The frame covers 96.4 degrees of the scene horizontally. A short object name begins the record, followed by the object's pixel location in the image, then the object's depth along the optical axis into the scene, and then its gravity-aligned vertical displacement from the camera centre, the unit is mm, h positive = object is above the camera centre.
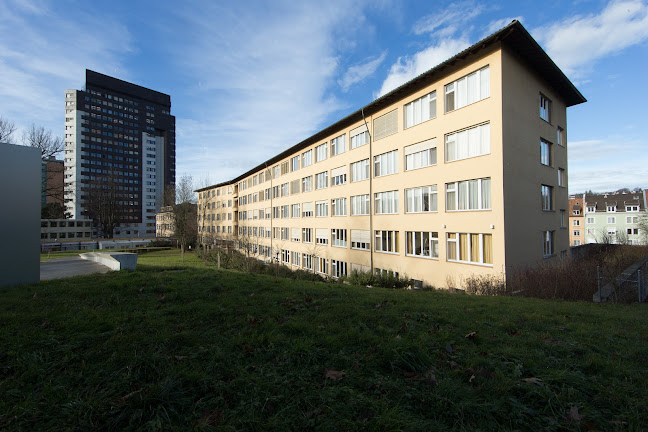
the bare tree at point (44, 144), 25141 +6818
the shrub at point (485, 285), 11836 -2820
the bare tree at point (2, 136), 20797 +6265
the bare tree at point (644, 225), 42816 -852
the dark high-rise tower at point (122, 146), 84688 +24324
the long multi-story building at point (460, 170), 14055 +3033
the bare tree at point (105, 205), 67000 +3910
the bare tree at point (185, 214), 41688 +1102
